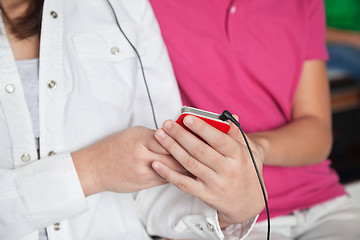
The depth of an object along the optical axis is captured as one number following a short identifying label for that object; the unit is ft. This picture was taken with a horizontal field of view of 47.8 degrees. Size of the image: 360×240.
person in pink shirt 3.45
